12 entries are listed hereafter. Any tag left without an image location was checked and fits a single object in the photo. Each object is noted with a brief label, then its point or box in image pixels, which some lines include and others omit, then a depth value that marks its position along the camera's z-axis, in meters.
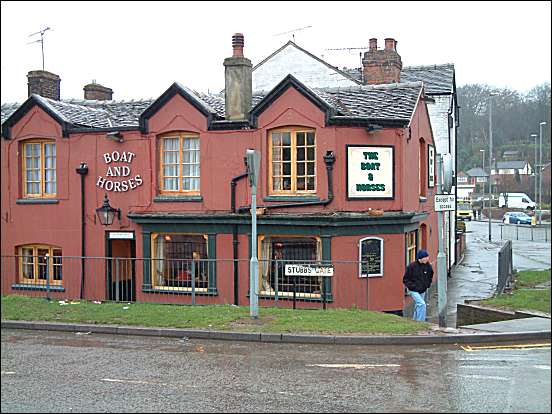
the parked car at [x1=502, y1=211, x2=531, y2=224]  59.77
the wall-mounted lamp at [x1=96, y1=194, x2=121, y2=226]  19.95
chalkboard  17.83
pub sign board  17.84
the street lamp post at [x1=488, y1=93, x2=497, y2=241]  42.14
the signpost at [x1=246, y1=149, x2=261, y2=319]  13.56
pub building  17.81
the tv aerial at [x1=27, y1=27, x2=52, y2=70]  23.64
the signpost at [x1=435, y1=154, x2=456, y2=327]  12.77
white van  85.69
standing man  14.38
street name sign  15.55
